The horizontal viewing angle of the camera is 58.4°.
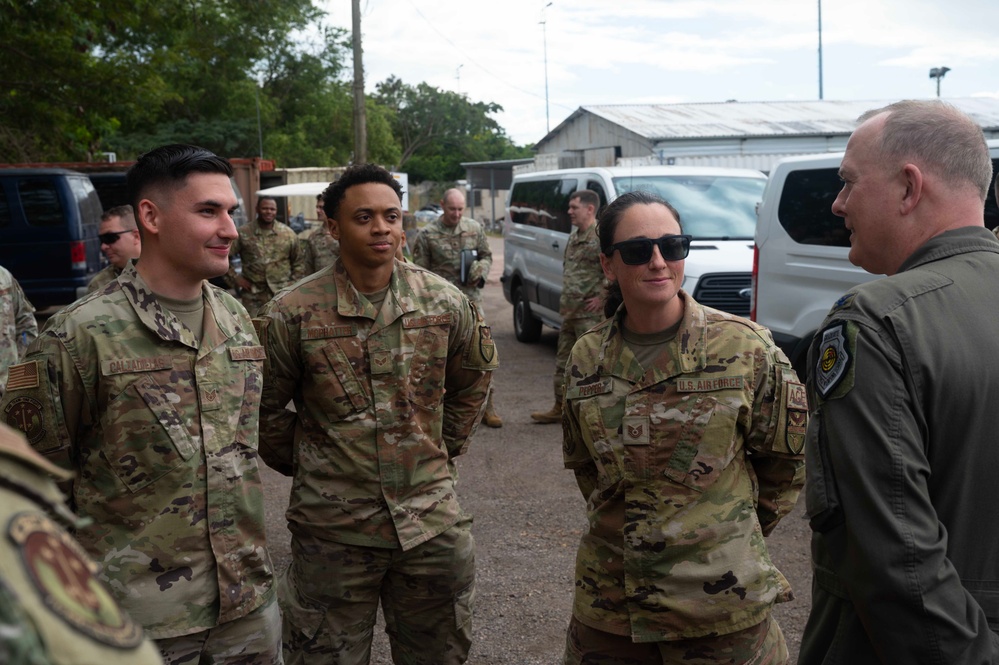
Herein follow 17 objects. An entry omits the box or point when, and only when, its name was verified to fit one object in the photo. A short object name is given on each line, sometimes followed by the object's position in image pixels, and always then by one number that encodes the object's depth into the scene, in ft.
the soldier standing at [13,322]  16.25
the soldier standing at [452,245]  29.55
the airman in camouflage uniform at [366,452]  9.78
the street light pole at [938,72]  114.01
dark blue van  39.50
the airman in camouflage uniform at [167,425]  7.82
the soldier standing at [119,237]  16.99
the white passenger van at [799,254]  20.34
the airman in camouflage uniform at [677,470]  7.72
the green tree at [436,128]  211.00
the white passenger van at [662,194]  26.84
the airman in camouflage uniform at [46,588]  2.38
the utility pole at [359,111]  54.75
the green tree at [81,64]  39.42
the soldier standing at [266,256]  33.73
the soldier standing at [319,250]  31.32
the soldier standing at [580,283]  26.32
